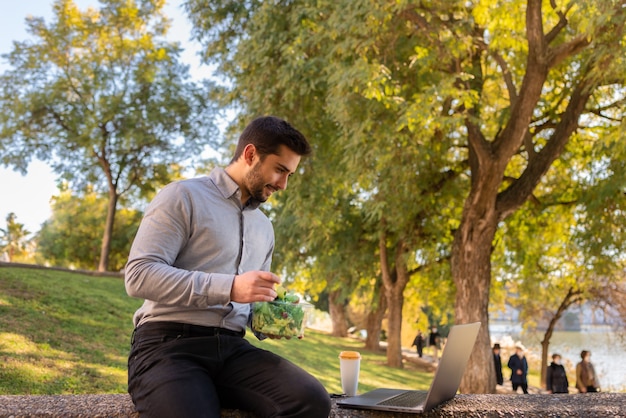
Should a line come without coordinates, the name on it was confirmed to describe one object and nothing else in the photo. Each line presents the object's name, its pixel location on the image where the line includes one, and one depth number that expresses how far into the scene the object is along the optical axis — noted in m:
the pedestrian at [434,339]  28.62
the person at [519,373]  16.38
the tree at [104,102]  26.14
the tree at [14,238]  61.88
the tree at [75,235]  39.88
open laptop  2.99
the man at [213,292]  2.62
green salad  2.96
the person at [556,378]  15.12
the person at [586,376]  15.69
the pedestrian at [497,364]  16.36
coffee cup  3.67
